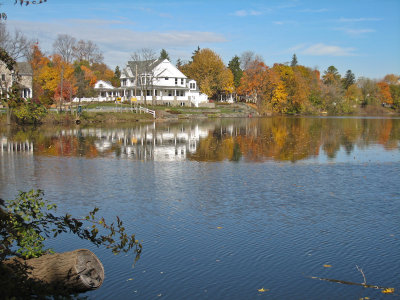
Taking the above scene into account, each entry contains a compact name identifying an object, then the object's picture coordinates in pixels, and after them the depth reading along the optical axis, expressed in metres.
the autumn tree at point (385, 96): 155.38
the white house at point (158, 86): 99.39
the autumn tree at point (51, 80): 90.75
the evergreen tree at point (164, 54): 146.32
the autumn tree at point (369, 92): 151.88
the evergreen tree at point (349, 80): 171.25
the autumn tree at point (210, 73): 117.25
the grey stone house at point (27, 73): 81.88
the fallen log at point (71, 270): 8.56
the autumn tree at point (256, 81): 115.31
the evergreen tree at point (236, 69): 128.06
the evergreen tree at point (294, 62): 162.25
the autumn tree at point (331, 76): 157.82
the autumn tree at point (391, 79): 174.38
